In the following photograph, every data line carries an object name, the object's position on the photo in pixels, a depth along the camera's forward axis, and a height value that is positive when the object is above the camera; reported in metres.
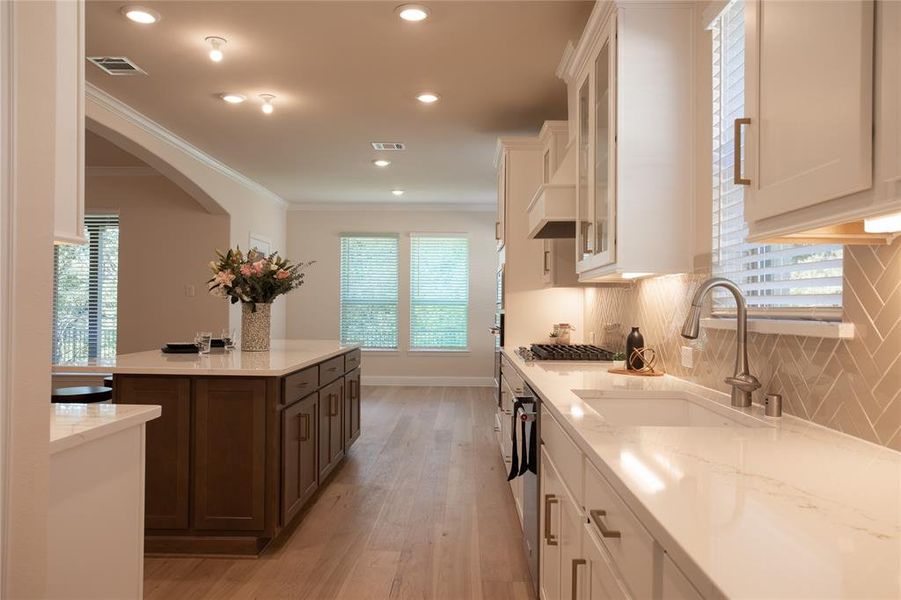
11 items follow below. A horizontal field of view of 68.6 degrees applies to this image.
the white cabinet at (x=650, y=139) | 2.38 +0.59
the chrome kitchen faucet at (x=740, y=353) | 1.80 -0.15
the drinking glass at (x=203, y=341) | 3.84 -0.25
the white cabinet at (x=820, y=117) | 0.98 +0.32
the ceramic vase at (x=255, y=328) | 4.07 -0.19
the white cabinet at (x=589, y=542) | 1.00 -0.49
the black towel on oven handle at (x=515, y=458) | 2.71 -0.66
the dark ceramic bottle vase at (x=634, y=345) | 2.84 -0.19
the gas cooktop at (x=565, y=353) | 3.45 -0.28
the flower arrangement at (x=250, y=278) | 3.98 +0.12
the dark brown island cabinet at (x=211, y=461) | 3.07 -0.76
